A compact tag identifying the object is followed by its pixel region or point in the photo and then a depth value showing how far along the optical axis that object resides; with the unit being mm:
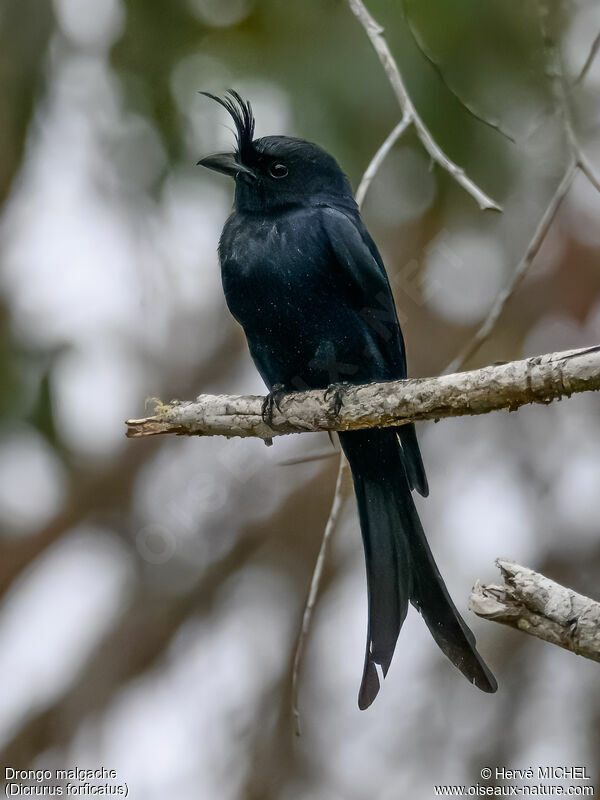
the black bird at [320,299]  6086
